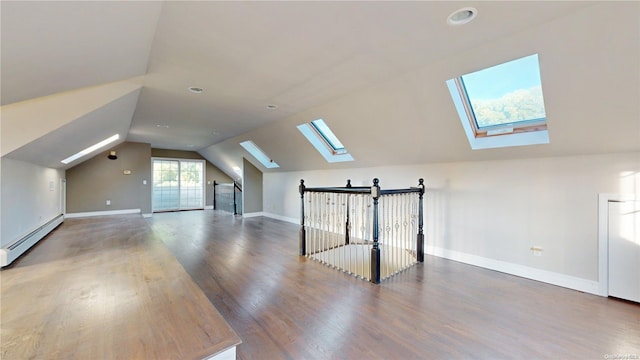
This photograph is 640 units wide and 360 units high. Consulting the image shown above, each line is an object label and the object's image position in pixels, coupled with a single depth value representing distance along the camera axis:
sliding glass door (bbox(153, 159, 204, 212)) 9.91
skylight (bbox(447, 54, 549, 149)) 2.82
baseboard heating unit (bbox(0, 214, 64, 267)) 3.28
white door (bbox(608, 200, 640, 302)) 2.62
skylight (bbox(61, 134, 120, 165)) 5.94
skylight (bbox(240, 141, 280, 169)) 7.62
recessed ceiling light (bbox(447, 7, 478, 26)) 1.87
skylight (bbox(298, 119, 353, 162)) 5.38
